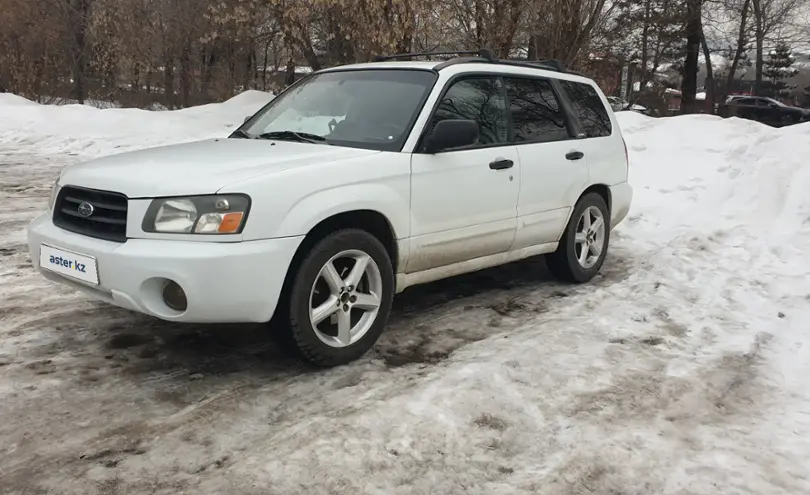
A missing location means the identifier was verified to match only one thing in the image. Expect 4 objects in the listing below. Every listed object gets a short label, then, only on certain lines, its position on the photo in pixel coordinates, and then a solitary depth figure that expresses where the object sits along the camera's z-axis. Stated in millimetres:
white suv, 3412
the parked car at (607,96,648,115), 24328
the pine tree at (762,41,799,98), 48250
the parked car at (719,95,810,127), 32719
